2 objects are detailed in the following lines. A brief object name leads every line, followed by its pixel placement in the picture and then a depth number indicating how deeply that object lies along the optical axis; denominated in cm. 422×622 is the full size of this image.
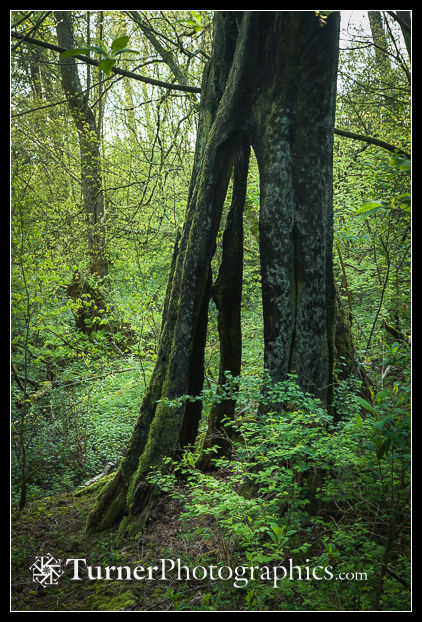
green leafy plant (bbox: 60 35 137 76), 163
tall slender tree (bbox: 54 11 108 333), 815
